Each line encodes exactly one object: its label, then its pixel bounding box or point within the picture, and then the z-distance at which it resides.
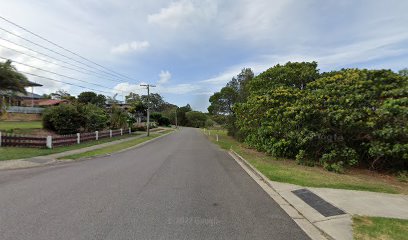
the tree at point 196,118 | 110.50
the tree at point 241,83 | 38.74
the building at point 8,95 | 21.88
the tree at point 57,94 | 73.15
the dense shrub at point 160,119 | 84.99
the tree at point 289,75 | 20.91
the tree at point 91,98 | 87.75
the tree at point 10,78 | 20.62
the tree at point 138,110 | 61.92
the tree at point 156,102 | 132.50
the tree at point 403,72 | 13.55
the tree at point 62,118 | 25.06
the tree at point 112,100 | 59.64
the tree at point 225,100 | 44.12
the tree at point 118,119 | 39.78
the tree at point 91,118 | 27.23
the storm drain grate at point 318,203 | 5.93
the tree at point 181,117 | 113.75
